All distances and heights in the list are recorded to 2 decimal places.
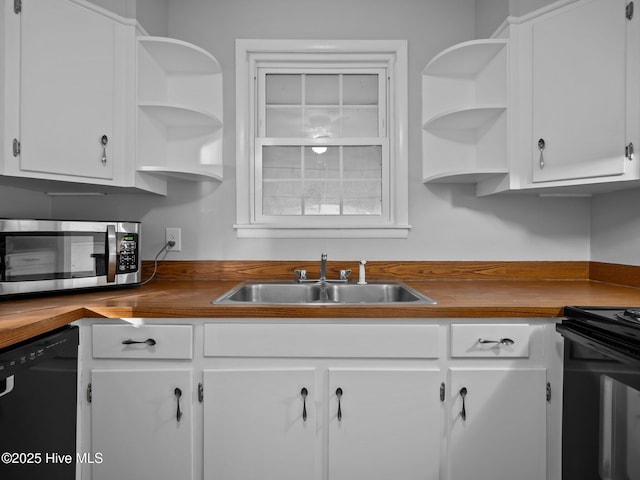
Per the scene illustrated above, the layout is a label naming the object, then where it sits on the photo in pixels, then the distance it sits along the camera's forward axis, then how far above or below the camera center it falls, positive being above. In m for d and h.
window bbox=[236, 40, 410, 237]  2.03 +0.56
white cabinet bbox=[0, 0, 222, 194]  1.40 +0.61
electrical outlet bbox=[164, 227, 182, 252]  2.03 +0.01
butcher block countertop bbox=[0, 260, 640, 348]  1.33 -0.23
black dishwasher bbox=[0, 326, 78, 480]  0.99 -0.51
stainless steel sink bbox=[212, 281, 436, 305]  1.89 -0.27
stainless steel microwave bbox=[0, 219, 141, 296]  1.38 -0.07
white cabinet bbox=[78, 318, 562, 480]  1.33 -0.59
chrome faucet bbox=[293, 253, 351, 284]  1.90 -0.19
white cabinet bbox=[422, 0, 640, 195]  1.47 +0.62
